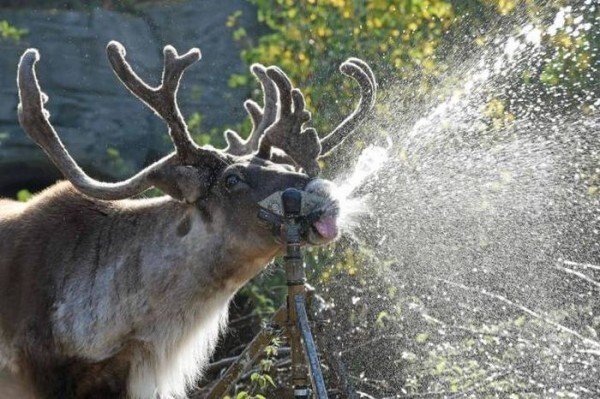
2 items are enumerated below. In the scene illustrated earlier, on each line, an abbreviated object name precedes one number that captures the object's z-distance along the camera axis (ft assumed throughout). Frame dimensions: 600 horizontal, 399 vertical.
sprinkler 24.36
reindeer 29.35
